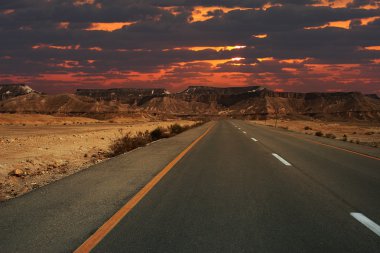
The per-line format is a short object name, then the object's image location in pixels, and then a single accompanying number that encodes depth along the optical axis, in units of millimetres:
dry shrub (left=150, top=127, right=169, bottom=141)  29500
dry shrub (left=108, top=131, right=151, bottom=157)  17750
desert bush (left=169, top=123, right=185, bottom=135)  36056
